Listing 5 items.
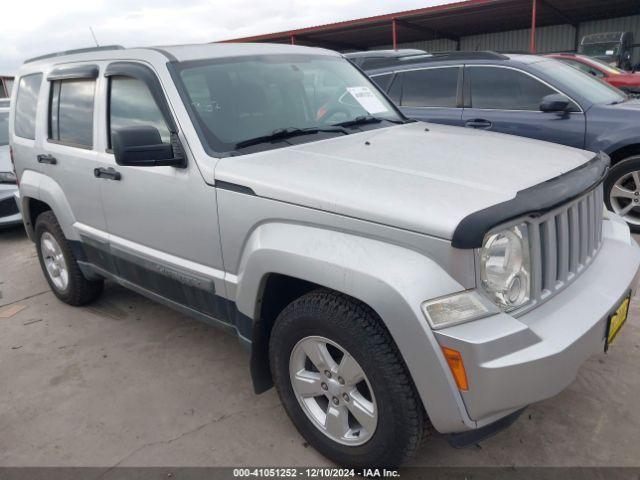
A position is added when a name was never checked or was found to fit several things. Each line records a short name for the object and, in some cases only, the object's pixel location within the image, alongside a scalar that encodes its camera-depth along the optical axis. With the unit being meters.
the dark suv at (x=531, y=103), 4.80
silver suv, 1.79
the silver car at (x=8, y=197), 6.27
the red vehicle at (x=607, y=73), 8.66
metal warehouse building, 17.52
